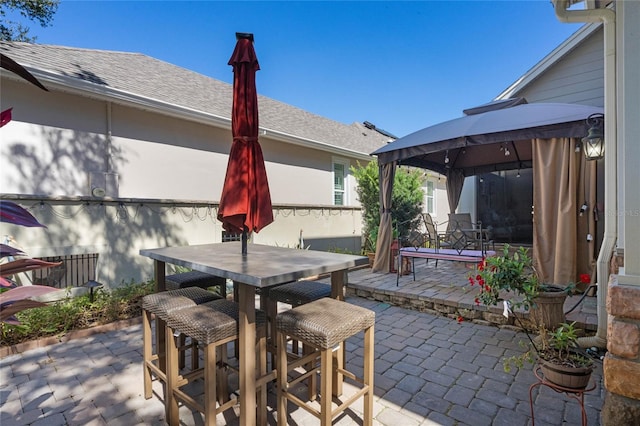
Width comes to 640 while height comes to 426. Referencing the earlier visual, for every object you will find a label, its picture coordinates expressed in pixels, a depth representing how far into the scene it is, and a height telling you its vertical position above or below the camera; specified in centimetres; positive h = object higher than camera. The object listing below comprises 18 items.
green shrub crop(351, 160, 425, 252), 888 +23
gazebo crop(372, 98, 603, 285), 459 +55
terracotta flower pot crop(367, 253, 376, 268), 753 -119
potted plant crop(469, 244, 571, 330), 283 -72
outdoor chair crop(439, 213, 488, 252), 656 -51
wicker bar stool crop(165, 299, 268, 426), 211 -94
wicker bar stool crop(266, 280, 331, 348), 284 -78
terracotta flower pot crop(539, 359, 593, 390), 209 -113
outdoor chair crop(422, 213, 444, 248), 636 -48
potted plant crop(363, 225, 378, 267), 865 -95
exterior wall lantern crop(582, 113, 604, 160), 390 +78
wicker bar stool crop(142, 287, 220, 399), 247 -77
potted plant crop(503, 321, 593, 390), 210 -109
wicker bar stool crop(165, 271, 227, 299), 326 -74
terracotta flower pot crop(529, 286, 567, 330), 333 -107
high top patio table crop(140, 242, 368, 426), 210 -43
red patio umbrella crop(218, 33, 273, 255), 271 +41
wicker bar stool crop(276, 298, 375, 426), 200 -85
